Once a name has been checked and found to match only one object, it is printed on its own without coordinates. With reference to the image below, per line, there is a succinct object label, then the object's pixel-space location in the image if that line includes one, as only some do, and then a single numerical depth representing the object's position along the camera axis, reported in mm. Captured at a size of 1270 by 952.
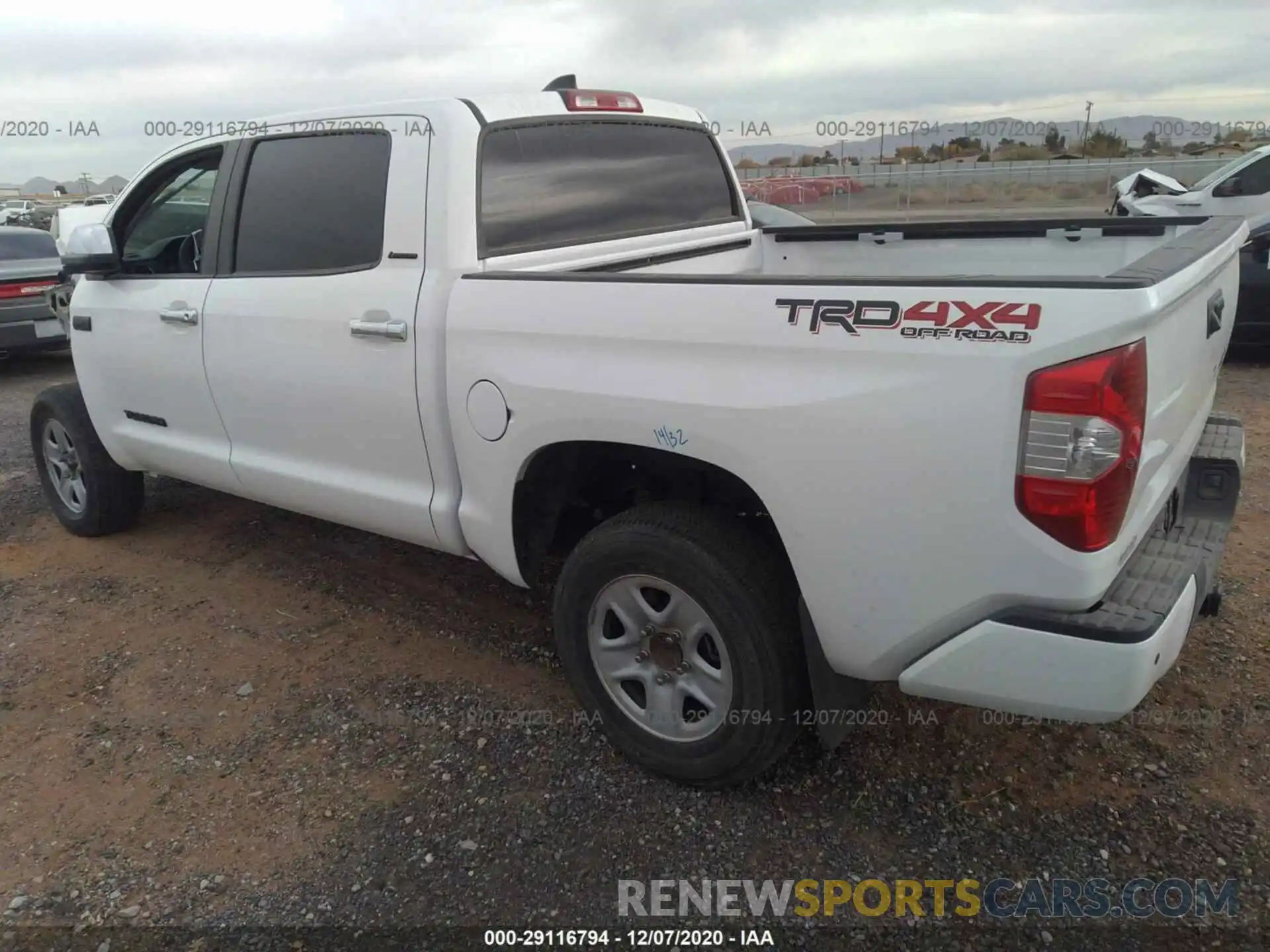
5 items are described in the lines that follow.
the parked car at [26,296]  9031
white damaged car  9891
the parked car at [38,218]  28703
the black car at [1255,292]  7246
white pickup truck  1987
